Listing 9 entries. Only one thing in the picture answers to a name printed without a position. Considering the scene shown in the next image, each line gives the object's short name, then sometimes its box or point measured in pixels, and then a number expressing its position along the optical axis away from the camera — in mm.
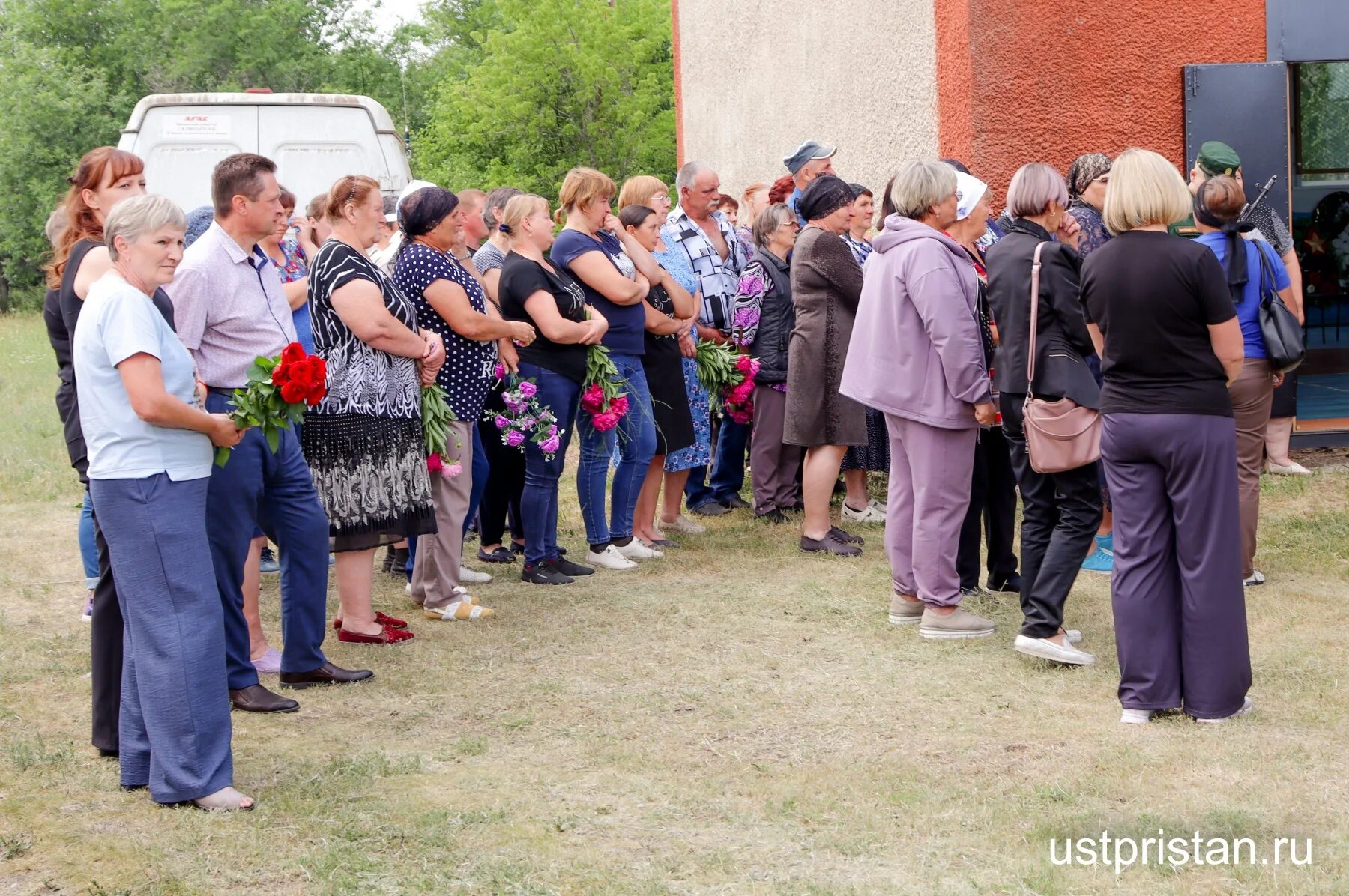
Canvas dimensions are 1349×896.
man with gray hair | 8828
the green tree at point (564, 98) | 26859
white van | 11047
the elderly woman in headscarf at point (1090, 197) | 7117
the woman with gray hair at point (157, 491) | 4152
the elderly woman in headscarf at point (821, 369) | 7750
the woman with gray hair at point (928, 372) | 6125
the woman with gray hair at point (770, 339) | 8750
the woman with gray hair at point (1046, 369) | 5719
